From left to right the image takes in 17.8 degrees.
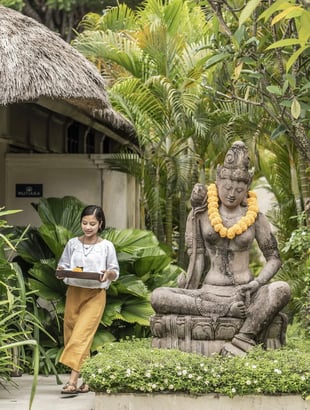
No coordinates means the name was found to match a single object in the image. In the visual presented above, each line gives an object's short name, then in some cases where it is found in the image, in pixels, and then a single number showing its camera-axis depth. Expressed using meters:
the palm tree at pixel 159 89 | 12.66
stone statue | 7.95
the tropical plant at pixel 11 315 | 7.71
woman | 8.44
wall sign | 12.18
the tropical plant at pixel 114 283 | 10.03
